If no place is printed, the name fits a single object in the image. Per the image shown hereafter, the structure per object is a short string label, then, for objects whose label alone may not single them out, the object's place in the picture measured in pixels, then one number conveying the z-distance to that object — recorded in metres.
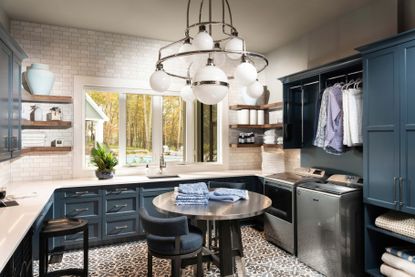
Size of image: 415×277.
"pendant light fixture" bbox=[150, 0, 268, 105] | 1.98
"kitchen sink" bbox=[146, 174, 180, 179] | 4.22
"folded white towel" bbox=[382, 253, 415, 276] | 2.47
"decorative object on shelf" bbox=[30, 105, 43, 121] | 3.80
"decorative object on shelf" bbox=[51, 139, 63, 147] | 4.00
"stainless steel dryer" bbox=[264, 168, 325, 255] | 3.55
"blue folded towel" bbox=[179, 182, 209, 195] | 2.70
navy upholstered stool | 2.25
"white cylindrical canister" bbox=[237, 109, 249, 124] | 5.02
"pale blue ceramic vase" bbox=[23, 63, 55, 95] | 3.66
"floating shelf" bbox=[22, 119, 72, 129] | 3.71
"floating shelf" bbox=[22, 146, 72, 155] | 3.82
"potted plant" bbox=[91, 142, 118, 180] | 3.95
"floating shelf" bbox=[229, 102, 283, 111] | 4.83
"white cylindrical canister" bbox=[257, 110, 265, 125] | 5.08
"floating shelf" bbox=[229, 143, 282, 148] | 4.95
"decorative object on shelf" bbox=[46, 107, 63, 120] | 3.92
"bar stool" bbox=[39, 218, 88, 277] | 2.55
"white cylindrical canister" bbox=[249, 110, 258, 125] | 5.03
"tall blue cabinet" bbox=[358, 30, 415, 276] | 2.45
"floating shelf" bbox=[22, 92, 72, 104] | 3.70
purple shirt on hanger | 3.31
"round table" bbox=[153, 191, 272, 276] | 2.29
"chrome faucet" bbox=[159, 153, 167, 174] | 4.46
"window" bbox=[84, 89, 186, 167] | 4.39
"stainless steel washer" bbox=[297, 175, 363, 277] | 2.87
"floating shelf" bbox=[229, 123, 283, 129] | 4.79
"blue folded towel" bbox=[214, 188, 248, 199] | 2.81
